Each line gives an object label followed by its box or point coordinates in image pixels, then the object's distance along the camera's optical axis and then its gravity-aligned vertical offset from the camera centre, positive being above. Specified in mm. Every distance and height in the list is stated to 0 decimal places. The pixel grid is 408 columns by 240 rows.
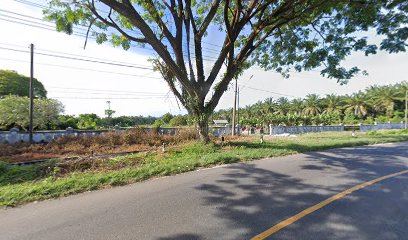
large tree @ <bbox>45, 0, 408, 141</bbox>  8594 +4055
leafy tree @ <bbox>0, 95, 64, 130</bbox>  23484 +1125
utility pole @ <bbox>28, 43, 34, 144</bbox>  16197 +3390
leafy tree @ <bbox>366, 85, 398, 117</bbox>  54750 +6159
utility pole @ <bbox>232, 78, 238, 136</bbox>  24817 +1626
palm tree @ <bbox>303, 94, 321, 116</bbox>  62997 +4982
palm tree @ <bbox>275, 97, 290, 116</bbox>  68000 +4844
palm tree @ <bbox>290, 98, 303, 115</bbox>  65962 +5032
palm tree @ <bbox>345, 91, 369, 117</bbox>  57312 +4753
